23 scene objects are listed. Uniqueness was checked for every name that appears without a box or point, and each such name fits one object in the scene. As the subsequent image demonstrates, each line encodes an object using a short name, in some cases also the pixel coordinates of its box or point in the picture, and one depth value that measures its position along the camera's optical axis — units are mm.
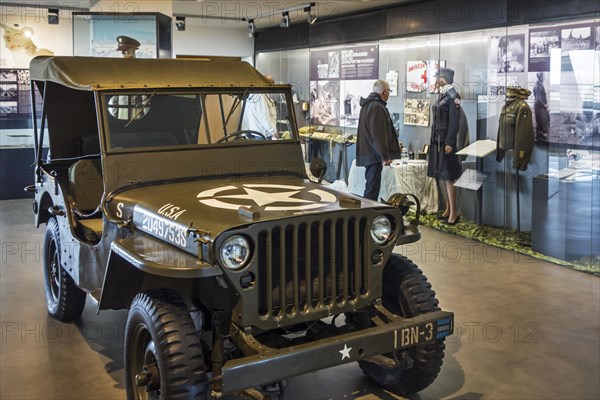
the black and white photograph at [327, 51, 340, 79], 11648
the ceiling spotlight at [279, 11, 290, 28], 10745
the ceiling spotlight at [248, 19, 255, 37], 12516
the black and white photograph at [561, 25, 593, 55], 7071
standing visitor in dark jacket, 8633
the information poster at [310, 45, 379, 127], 10938
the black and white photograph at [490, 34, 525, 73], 8180
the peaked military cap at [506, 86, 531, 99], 7988
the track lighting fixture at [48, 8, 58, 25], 9625
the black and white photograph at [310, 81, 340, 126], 11656
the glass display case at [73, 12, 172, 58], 8797
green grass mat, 6930
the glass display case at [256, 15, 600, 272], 7047
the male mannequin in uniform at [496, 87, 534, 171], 7949
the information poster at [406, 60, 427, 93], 9703
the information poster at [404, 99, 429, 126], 9773
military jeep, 3154
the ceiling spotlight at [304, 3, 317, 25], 10156
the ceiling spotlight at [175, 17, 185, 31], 11342
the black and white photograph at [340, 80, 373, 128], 11043
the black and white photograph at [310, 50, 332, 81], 11938
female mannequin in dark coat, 8992
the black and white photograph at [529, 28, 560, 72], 7660
